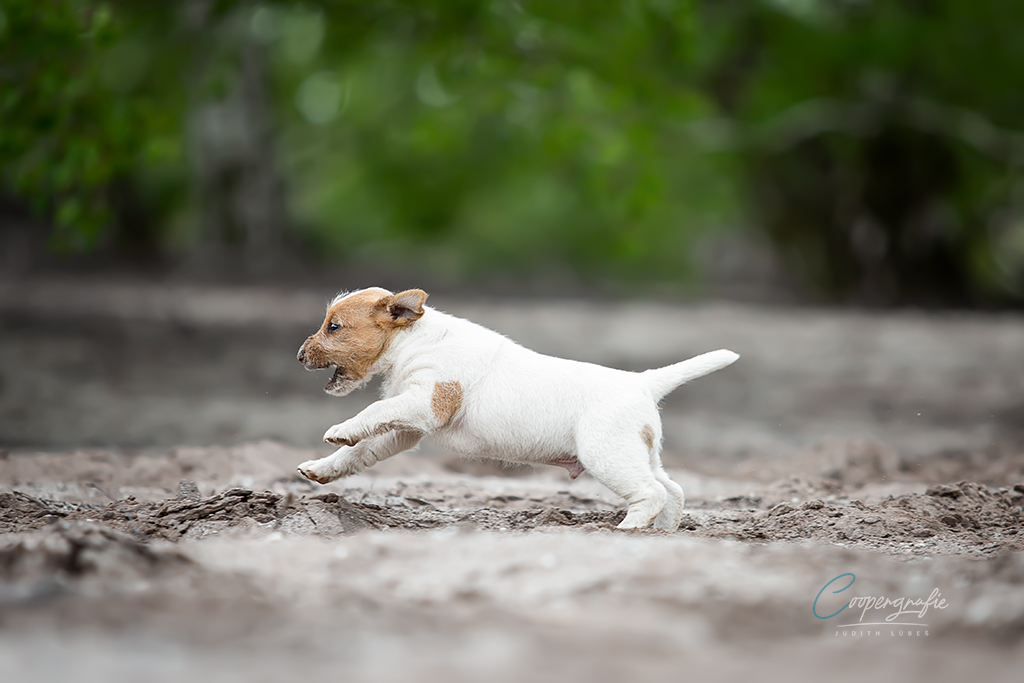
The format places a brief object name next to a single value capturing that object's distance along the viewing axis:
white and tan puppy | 8.48
